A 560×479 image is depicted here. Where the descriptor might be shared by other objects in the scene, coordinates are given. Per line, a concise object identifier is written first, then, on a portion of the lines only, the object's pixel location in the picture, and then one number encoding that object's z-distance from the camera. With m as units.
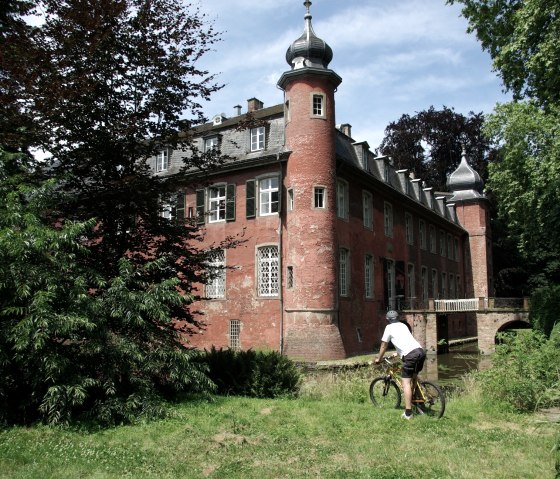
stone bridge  27.44
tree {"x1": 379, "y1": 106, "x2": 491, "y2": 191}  38.28
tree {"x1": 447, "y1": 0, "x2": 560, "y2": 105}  12.23
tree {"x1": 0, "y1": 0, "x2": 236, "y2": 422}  6.69
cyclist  7.05
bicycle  7.26
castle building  20.41
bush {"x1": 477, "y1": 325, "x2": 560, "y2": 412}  7.59
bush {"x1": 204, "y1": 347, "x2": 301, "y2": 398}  9.54
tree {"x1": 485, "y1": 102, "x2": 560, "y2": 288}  19.52
